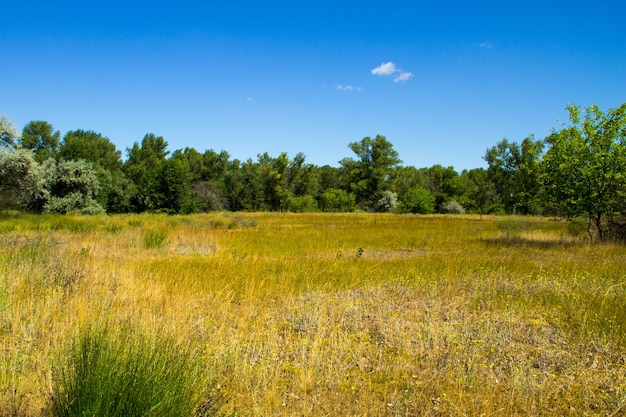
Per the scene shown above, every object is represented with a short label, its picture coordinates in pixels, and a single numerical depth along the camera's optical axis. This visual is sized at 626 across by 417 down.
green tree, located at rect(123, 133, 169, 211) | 51.84
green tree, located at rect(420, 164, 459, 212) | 80.16
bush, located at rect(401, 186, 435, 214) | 64.69
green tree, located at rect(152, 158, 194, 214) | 50.78
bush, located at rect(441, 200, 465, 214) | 69.50
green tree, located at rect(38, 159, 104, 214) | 35.78
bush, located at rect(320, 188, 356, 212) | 72.31
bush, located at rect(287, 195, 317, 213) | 70.56
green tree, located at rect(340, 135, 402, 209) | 77.88
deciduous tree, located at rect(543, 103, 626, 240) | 14.94
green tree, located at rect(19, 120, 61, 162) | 75.38
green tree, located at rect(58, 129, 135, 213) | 53.12
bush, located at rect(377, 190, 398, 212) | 69.75
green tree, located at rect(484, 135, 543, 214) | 68.69
